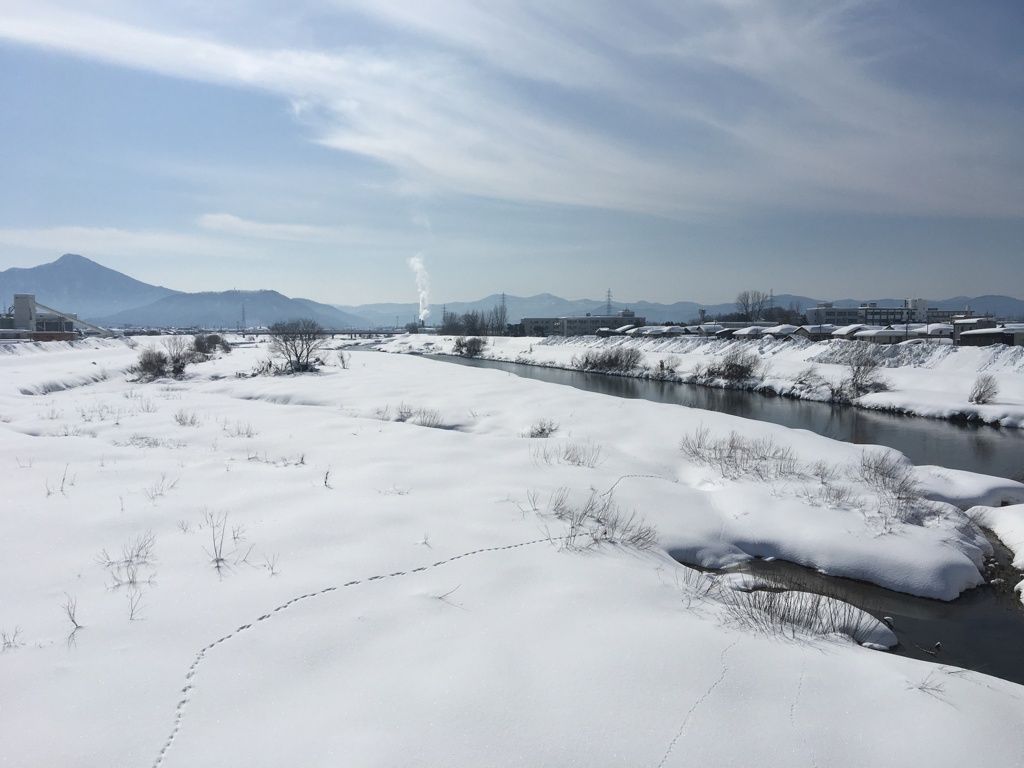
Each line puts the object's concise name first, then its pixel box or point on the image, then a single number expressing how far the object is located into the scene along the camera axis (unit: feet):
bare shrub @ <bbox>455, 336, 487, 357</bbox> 234.79
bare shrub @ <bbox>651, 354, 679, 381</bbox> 134.92
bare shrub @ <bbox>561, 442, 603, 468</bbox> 38.70
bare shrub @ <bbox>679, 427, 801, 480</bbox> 39.24
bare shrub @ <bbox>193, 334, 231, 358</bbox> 173.70
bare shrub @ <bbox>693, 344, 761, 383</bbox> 119.65
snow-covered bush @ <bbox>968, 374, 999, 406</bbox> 82.43
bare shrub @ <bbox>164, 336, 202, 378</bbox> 108.75
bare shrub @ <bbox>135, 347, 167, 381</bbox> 106.37
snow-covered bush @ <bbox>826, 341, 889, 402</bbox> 97.09
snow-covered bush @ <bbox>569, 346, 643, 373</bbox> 151.94
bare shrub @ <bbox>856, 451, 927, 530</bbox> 31.48
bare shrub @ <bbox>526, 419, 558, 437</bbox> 52.34
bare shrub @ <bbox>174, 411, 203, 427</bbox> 48.65
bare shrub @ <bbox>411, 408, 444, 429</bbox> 57.06
